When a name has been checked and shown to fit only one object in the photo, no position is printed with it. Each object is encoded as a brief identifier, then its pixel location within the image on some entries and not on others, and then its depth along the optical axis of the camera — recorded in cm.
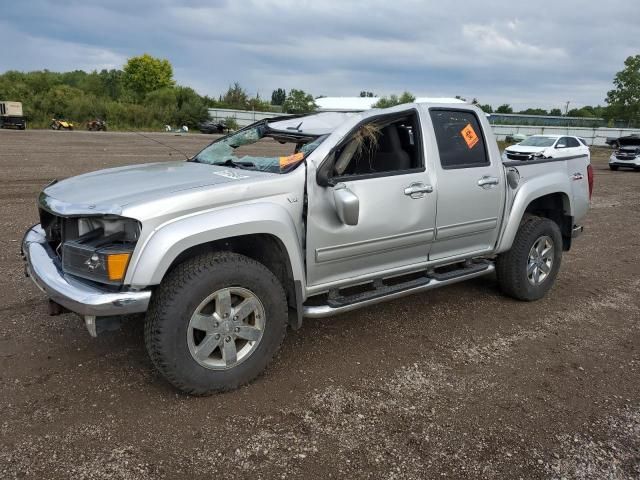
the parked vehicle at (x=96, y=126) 4591
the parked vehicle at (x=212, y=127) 5091
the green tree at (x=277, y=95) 12551
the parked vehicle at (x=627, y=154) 2356
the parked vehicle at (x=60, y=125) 4444
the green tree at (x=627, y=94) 5588
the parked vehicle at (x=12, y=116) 3872
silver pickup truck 290
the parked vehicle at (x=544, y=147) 2191
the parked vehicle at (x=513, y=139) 3825
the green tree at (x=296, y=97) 6974
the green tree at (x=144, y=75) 8356
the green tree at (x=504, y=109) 9041
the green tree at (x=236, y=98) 7291
